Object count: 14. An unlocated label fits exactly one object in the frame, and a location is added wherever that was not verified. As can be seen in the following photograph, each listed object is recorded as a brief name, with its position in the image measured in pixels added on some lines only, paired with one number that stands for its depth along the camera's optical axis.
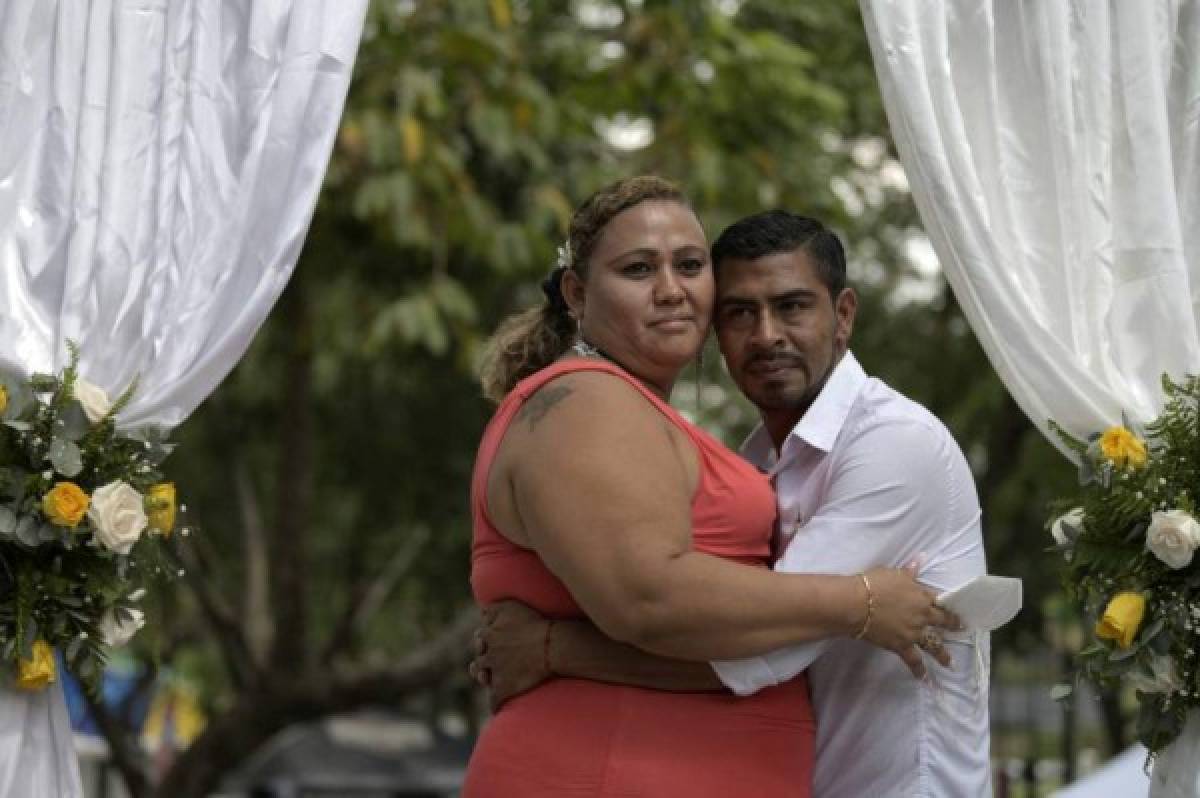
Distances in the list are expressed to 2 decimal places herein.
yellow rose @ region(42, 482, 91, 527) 3.43
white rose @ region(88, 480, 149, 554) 3.46
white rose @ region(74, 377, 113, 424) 3.50
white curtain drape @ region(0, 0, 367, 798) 3.60
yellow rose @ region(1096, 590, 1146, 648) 3.50
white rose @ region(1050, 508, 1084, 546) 3.62
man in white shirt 3.33
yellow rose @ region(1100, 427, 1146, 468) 3.52
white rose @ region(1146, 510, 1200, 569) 3.43
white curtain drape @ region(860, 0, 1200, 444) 3.72
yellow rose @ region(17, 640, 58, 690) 3.48
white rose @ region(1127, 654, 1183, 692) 3.49
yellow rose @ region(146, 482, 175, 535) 3.59
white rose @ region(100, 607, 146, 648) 3.56
